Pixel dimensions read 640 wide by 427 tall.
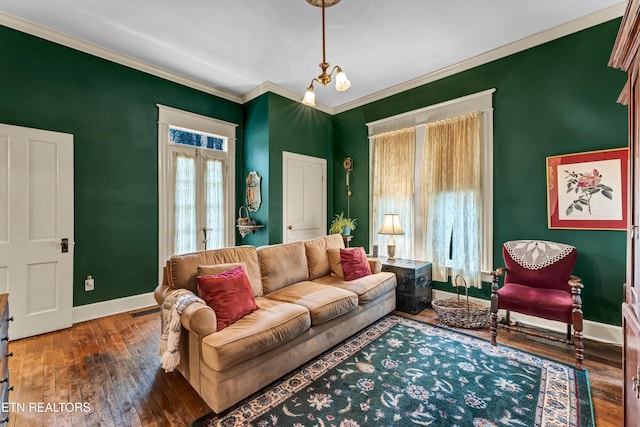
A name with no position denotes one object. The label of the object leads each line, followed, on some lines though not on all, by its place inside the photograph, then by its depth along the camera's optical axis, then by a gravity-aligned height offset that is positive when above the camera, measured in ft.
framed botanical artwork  8.84 +0.81
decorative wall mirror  14.93 +1.27
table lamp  12.81 -0.63
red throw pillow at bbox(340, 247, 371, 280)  10.87 -1.90
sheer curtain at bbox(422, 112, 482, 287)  11.70 +0.82
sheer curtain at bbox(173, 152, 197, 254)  13.47 +0.58
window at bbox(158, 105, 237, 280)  13.00 +1.68
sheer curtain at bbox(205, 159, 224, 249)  14.62 +0.68
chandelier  7.56 +3.69
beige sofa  6.02 -2.61
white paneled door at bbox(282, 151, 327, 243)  15.43 +1.06
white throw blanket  6.37 -2.56
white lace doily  9.28 -1.27
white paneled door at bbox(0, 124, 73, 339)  9.23 -0.39
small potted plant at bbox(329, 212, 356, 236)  15.56 -0.60
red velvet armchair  7.85 -2.31
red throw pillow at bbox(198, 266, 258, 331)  6.79 -2.00
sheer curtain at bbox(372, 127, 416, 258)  13.88 +1.71
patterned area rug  5.78 -4.12
